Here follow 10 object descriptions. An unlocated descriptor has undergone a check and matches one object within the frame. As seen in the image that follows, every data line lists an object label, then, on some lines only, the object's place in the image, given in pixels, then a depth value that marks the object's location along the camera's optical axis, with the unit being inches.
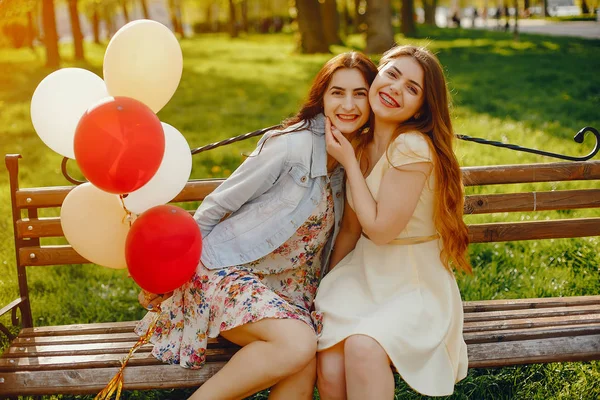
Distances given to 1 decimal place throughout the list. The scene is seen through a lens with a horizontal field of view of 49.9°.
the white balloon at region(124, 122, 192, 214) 93.2
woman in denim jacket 96.4
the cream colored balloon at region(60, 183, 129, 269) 90.4
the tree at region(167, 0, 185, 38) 1358.3
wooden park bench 95.6
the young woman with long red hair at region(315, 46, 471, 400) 93.7
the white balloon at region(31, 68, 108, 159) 90.6
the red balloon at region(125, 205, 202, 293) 85.7
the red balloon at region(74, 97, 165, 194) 78.4
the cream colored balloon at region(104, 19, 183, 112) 87.9
